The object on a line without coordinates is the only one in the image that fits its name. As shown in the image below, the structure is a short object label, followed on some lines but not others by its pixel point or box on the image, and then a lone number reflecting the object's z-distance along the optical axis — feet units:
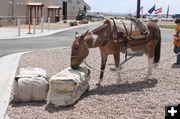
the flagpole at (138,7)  47.25
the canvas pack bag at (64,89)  20.35
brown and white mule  23.09
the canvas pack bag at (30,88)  21.30
